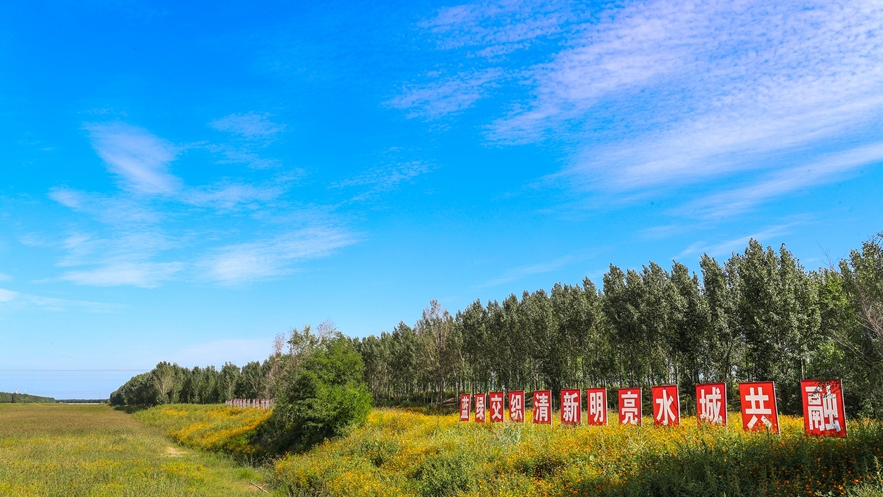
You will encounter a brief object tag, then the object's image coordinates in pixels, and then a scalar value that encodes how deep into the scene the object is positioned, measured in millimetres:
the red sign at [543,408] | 24484
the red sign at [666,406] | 18375
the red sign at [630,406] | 19697
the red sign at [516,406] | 26078
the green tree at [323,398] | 32938
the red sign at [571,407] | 22656
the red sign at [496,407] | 27281
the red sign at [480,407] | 29078
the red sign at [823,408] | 12727
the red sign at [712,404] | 16984
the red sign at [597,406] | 21312
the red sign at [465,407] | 30656
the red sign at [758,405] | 15375
